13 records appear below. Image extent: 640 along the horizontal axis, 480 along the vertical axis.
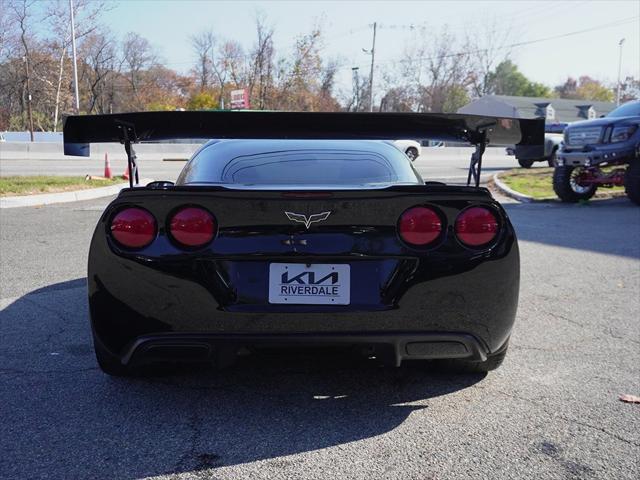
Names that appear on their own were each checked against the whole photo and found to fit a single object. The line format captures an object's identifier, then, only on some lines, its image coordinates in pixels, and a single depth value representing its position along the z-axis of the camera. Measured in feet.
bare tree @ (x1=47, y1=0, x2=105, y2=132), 127.03
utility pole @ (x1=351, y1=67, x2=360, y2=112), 224.53
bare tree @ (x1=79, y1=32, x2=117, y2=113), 159.94
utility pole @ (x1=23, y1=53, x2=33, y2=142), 84.66
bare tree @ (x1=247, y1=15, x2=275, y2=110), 147.43
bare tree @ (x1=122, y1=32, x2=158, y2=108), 200.54
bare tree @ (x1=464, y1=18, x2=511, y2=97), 242.99
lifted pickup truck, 37.52
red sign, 106.28
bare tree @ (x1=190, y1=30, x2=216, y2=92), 189.00
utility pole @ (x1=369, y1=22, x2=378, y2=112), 175.63
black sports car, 8.78
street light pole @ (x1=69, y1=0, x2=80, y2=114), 117.19
